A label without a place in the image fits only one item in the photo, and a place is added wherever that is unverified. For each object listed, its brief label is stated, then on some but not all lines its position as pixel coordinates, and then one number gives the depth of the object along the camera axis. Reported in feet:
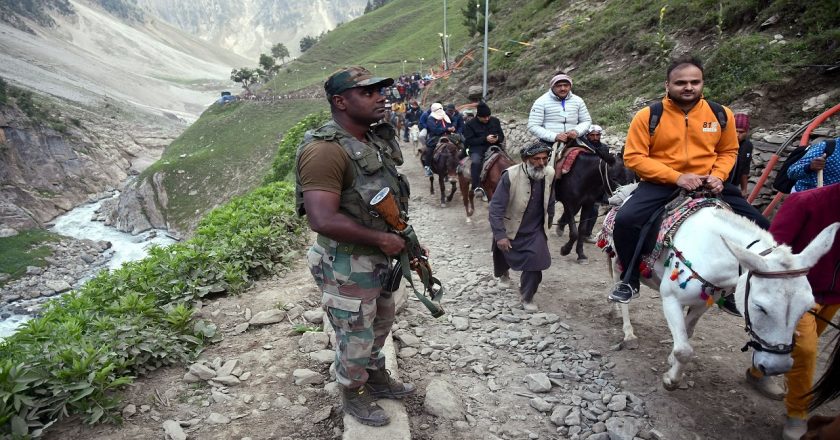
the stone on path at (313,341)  13.42
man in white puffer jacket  23.44
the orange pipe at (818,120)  16.29
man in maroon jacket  9.30
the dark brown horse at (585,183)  22.61
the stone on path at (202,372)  11.72
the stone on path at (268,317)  14.98
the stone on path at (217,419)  10.25
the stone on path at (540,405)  11.50
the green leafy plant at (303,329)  14.31
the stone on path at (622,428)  10.25
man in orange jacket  11.34
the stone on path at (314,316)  15.12
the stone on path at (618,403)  11.27
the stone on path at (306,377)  11.91
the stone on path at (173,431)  9.60
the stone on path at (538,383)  12.17
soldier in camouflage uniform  7.86
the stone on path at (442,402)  11.16
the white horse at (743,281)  8.15
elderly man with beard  16.72
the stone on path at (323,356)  12.75
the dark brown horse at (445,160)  34.50
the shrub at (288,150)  54.03
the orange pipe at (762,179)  18.33
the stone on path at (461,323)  15.82
